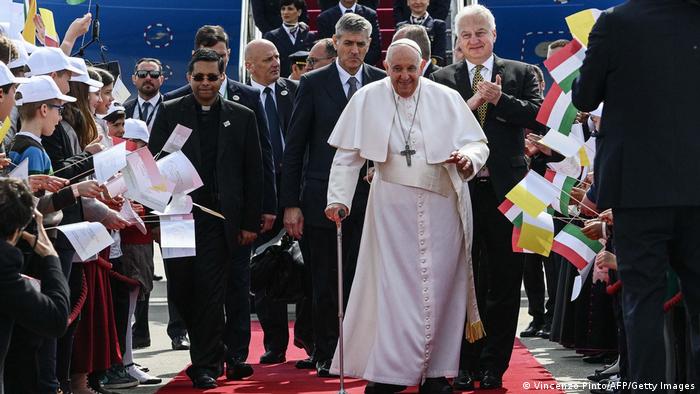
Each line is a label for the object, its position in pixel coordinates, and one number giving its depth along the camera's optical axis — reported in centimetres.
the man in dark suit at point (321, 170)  1699
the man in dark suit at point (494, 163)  1559
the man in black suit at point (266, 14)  2912
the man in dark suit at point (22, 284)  1043
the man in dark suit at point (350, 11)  2726
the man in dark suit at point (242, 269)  1692
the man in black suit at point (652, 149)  1082
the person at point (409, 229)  1453
